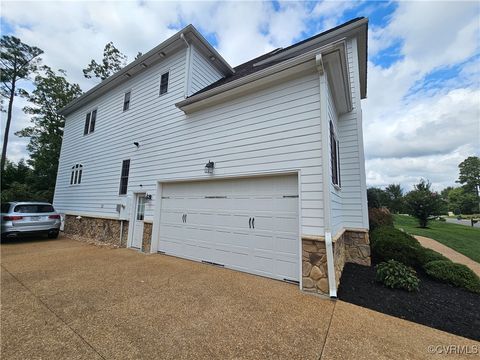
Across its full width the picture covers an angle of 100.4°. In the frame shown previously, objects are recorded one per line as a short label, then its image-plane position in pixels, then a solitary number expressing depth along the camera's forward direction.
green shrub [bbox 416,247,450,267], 4.81
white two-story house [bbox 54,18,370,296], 4.00
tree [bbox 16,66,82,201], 16.61
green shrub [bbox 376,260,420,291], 3.79
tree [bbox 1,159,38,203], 14.11
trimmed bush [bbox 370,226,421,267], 5.02
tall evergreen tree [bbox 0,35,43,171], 15.72
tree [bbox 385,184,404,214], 25.41
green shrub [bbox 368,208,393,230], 7.35
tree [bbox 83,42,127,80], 16.14
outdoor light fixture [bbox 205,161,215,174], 5.32
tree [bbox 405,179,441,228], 13.56
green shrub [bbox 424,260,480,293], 3.90
